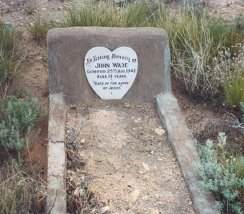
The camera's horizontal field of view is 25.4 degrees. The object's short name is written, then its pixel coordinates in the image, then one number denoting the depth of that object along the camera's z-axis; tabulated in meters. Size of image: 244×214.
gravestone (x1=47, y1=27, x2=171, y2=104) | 4.44
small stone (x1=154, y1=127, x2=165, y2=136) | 4.18
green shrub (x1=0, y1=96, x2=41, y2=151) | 3.88
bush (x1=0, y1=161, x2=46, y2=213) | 3.14
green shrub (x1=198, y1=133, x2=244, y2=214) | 3.37
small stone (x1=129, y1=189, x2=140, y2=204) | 3.46
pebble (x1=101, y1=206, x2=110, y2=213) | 3.35
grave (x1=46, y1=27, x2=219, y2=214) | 4.27
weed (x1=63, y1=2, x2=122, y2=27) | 5.23
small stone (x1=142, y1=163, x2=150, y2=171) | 3.78
